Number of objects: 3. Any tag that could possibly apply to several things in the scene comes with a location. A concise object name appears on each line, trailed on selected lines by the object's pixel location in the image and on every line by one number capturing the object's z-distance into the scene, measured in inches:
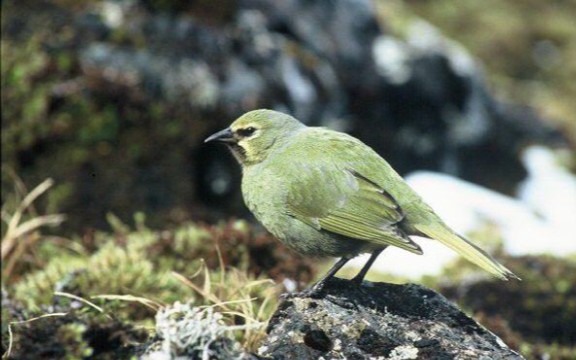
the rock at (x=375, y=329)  381.4
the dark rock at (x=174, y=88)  856.9
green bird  438.3
